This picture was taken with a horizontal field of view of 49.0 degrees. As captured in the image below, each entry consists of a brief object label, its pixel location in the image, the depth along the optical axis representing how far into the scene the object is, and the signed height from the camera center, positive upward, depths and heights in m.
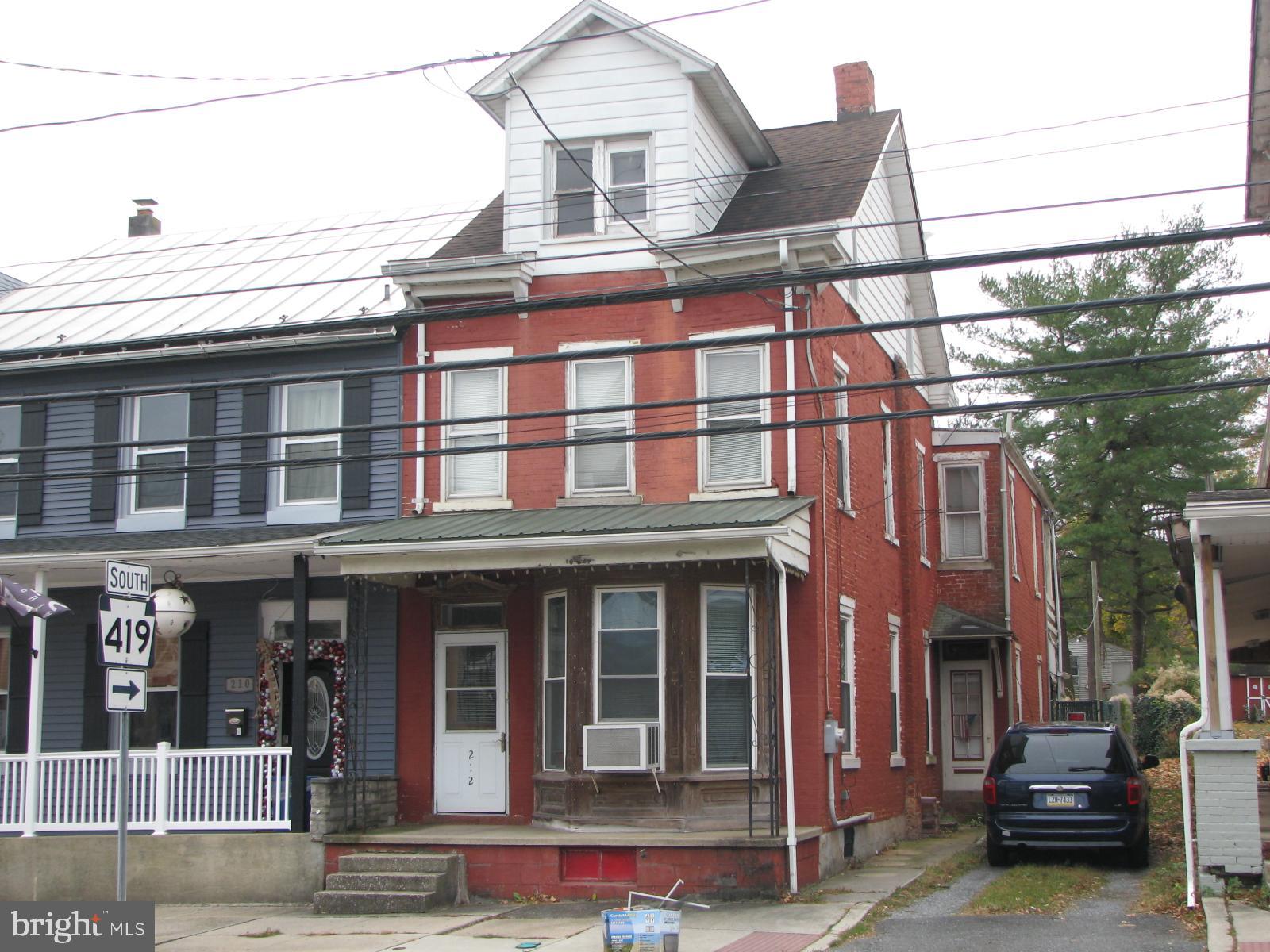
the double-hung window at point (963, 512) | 23.45 +2.72
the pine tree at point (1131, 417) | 34.62 +6.48
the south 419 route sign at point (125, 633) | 9.68 +0.36
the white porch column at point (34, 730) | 15.82 -0.52
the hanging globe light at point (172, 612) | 15.95 +0.81
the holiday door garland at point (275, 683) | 17.05 -0.02
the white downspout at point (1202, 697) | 11.90 -0.23
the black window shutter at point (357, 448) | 17.20 +2.88
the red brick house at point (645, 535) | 14.48 +1.51
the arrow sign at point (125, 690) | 9.60 -0.05
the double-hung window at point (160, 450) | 18.03 +3.00
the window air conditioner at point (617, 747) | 14.58 -0.72
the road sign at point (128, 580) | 9.97 +0.75
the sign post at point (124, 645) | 9.66 +0.27
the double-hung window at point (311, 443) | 17.47 +2.98
